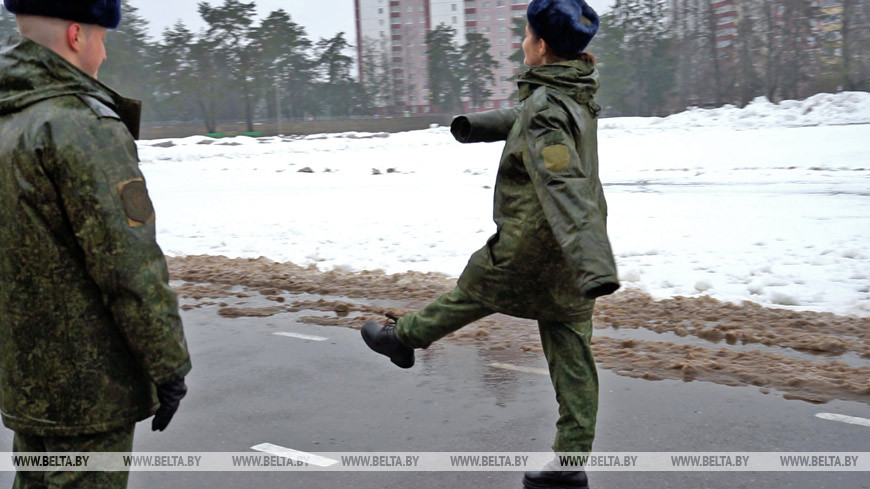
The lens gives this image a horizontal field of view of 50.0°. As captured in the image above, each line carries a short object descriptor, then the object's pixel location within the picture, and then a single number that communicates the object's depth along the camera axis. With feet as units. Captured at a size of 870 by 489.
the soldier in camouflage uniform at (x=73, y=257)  7.38
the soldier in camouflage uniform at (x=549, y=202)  10.53
